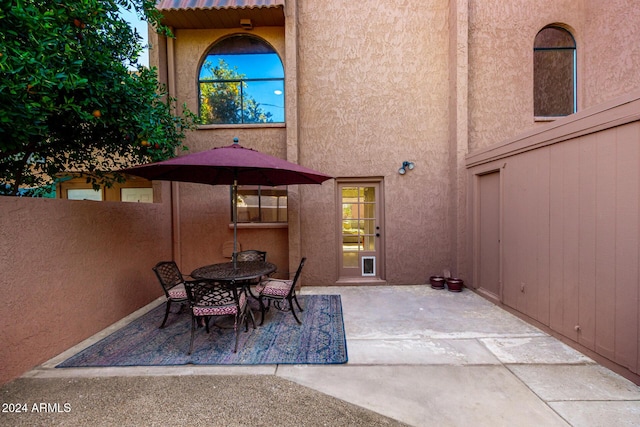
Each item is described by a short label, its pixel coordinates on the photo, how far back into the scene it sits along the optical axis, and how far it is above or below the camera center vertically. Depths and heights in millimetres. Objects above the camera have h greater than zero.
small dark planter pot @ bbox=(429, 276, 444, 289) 5434 -1545
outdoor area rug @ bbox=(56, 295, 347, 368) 2930 -1650
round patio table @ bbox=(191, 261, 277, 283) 3471 -879
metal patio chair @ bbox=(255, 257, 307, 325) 3880 -1208
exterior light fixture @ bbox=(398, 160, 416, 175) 5629 +856
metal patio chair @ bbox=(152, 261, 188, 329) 3665 -1069
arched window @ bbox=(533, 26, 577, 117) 5668 +2876
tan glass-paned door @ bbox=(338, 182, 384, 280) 5844 -549
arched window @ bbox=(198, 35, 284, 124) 5855 +2776
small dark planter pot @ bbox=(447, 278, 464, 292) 5246 -1536
